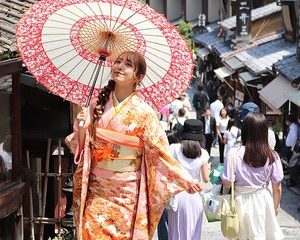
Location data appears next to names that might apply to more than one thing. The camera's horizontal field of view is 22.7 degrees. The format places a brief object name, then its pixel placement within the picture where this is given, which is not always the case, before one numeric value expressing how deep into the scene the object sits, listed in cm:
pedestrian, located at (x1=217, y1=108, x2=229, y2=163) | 1675
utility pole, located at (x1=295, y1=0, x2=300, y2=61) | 2225
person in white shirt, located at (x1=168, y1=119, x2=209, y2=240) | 762
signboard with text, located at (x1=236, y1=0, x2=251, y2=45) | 2688
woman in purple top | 686
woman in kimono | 511
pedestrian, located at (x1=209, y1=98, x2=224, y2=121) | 1821
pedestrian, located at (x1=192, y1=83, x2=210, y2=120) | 2132
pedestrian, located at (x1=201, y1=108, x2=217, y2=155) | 1736
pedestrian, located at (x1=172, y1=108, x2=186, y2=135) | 1596
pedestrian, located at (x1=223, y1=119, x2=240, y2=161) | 1377
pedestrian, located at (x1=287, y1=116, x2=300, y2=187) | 1397
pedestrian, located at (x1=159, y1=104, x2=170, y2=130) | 1842
